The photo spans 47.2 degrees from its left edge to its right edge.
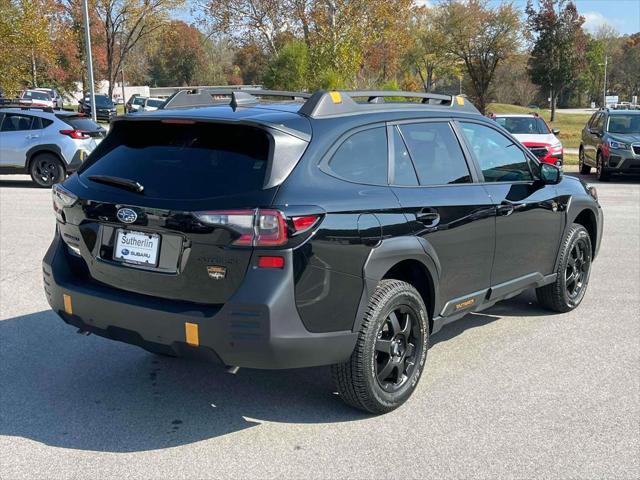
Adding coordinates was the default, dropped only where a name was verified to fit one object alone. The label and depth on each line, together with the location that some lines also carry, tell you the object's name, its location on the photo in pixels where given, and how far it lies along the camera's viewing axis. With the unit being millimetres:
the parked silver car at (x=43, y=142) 15711
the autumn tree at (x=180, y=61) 85438
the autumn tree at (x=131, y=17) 44062
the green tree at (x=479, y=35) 51906
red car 17153
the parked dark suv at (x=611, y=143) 17375
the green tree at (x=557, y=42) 47844
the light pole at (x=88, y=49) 23719
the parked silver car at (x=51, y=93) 46125
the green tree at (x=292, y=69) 28531
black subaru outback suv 3645
